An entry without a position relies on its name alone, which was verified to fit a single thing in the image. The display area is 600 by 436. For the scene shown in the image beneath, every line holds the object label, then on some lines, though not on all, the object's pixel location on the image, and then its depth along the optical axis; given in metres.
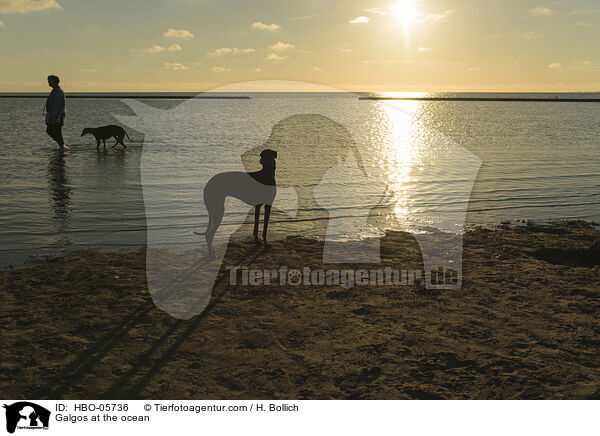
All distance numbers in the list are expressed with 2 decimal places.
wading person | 18.41
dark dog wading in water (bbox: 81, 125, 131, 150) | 24.39
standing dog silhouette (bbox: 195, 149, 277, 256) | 7.45
